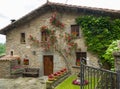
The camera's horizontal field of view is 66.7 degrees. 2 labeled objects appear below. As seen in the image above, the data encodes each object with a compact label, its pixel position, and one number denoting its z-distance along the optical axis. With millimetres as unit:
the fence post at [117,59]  2378
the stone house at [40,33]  7916
